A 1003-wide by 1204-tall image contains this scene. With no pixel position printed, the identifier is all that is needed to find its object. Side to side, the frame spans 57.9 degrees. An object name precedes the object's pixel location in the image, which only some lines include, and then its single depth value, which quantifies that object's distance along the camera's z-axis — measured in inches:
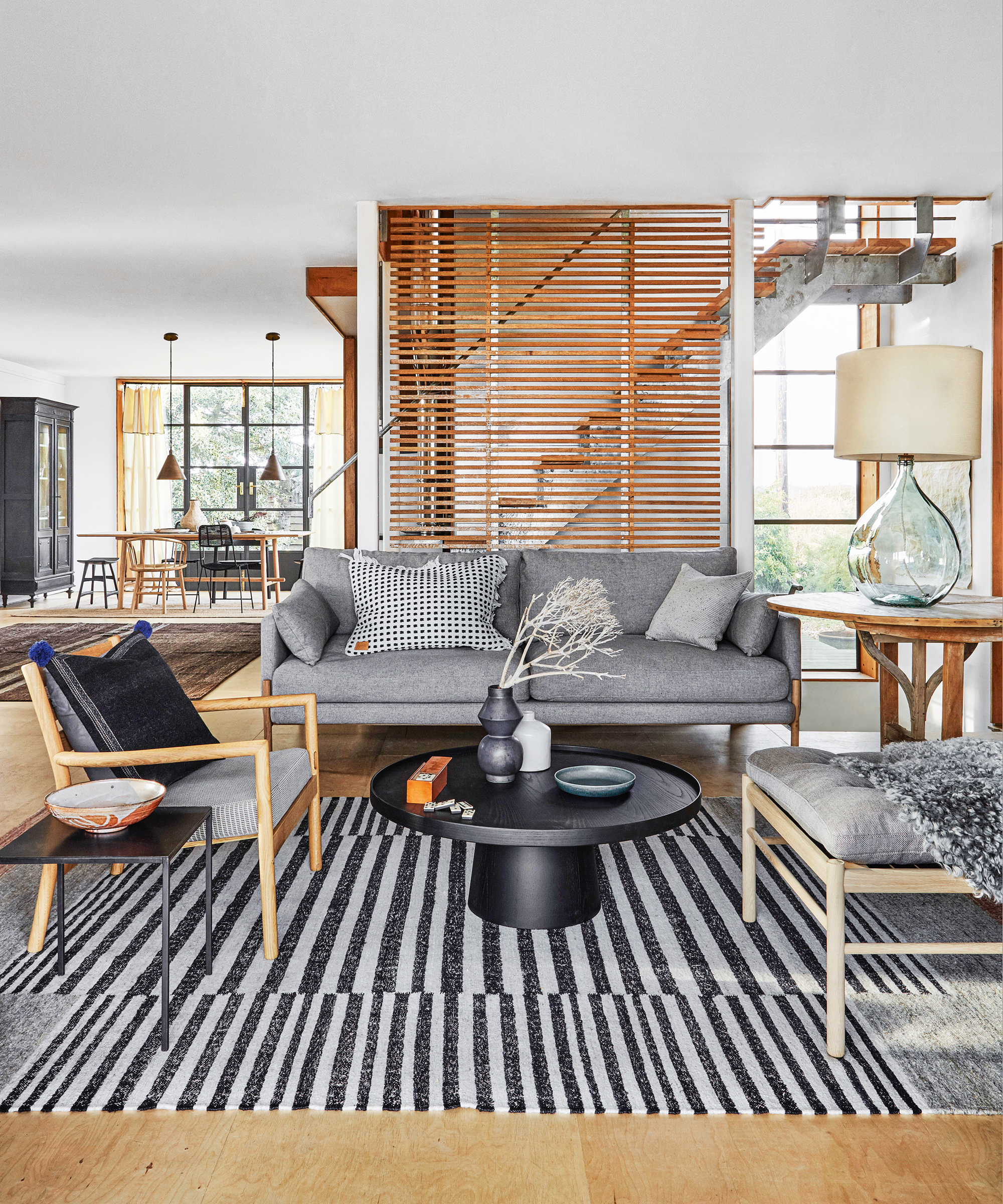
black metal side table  68.2
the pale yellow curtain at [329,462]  467.5
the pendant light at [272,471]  414.3
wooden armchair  78.9
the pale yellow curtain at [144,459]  470.0
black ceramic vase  91.6
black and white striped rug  64.7
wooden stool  380.8
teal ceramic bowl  87.4
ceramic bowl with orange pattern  70.7
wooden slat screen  198.5
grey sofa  146.6
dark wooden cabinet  393.4
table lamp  122.3
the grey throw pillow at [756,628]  151.7
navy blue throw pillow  84.0
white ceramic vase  96.3
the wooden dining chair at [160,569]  370.9
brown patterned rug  224.4
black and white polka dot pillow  155.9
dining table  367.2
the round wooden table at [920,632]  112.1
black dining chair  370.9
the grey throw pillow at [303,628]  148.5
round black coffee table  79.5
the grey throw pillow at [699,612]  157.2
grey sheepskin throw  68.6
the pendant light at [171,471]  411.5
